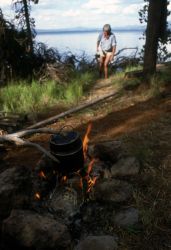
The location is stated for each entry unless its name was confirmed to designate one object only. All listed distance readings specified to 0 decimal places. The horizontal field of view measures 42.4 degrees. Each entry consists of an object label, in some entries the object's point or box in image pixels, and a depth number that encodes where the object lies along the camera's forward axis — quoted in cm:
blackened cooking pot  286
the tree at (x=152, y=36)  603
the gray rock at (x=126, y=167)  307
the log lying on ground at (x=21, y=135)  312
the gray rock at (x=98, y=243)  239
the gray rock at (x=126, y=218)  260
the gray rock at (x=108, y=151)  321
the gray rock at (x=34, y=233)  238
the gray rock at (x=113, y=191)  281
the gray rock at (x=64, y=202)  272
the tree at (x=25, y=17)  787
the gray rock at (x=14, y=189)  255
